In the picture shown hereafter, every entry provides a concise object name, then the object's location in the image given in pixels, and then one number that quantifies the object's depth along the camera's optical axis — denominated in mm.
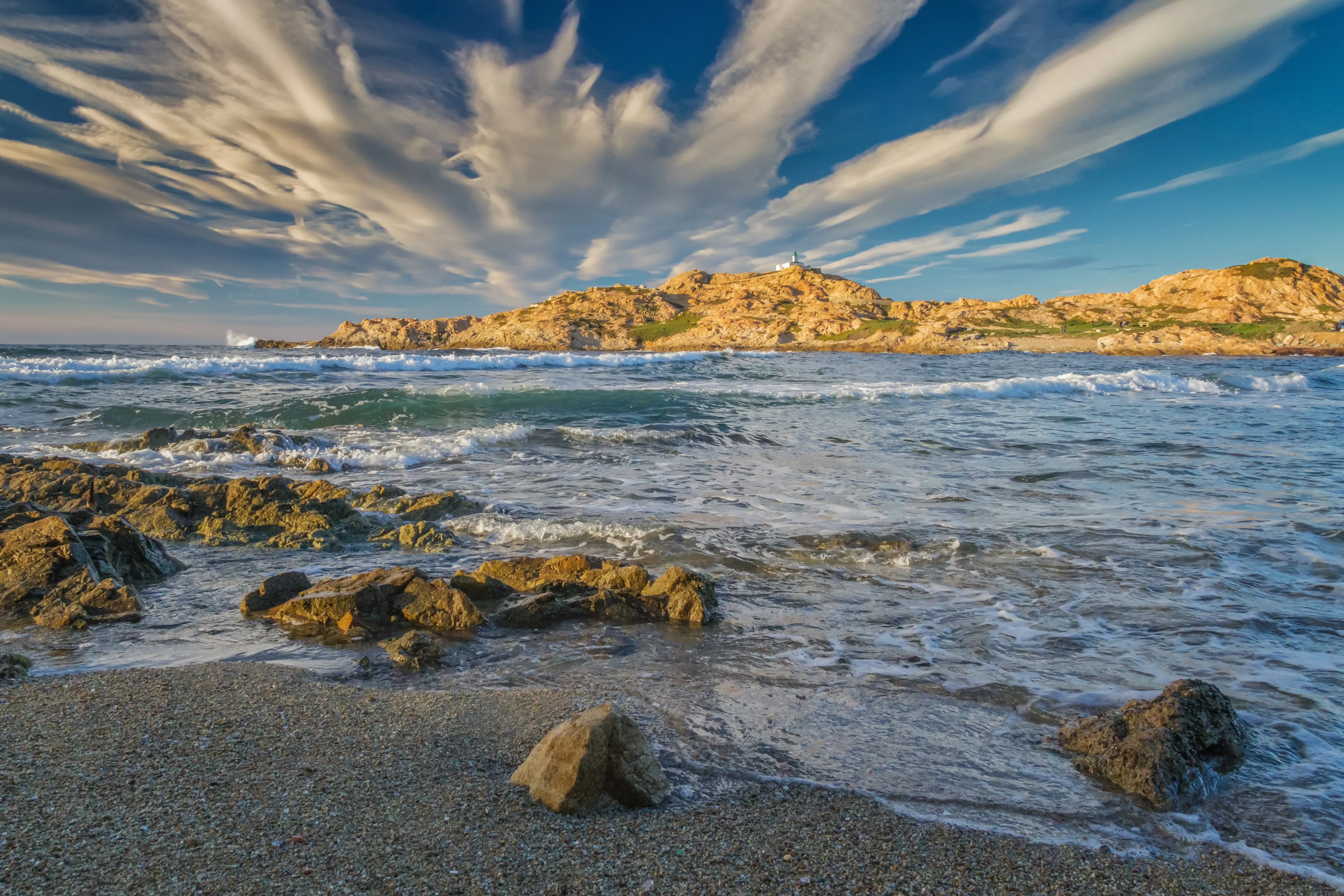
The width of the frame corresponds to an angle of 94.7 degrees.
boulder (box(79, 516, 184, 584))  6125
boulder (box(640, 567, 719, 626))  5348
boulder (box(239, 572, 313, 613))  5508
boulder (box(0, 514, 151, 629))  5219
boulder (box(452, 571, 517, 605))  5680
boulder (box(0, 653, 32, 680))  3959
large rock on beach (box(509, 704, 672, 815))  2746
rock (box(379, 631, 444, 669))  4539
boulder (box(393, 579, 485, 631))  5219
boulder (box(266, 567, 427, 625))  5238
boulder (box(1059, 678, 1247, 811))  3098
